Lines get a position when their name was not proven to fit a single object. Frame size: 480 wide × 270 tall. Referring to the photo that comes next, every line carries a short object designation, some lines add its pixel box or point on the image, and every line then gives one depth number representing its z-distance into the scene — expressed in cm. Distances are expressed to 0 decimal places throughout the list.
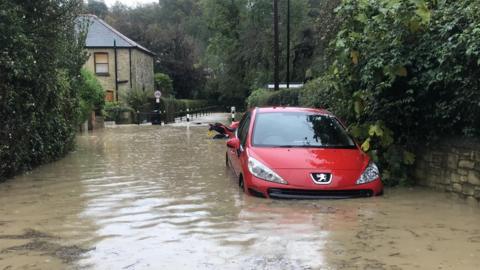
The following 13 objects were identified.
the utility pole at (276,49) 2878
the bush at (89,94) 2634
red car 770
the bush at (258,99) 2493
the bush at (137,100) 4019
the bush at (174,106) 4022
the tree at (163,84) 5544
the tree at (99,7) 8119
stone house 4334
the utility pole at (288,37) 3252
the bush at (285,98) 2100
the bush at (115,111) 3728
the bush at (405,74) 775
